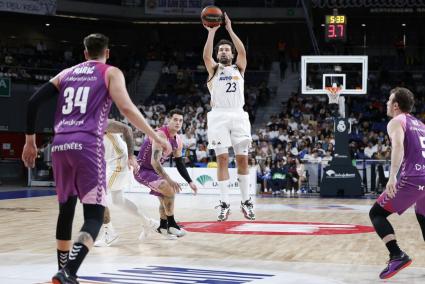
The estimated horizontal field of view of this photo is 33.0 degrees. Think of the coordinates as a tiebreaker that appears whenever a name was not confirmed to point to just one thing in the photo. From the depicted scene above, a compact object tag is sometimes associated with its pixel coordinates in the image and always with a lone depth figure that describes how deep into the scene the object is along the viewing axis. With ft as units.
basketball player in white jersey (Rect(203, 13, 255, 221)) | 31.45
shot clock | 66.90
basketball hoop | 66.95
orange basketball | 29.50
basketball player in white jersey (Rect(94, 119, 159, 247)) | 27.58
